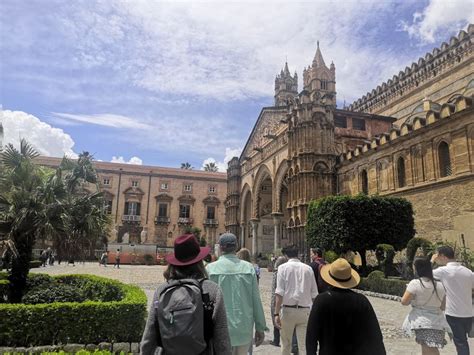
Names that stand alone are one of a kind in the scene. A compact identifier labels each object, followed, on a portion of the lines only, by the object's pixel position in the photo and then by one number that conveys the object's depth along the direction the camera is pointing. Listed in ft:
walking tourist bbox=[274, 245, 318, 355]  16.98
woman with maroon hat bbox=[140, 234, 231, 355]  8.42
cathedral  66.03
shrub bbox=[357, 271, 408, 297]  47.65
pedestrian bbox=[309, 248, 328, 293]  20.48
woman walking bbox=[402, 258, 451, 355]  15.17
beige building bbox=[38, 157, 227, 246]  174.70
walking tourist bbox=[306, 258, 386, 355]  10.67
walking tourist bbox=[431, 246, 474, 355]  16.52
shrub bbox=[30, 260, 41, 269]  90.87
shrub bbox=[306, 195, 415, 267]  64.44
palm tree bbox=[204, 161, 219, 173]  251.39
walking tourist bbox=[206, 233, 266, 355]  12.89
